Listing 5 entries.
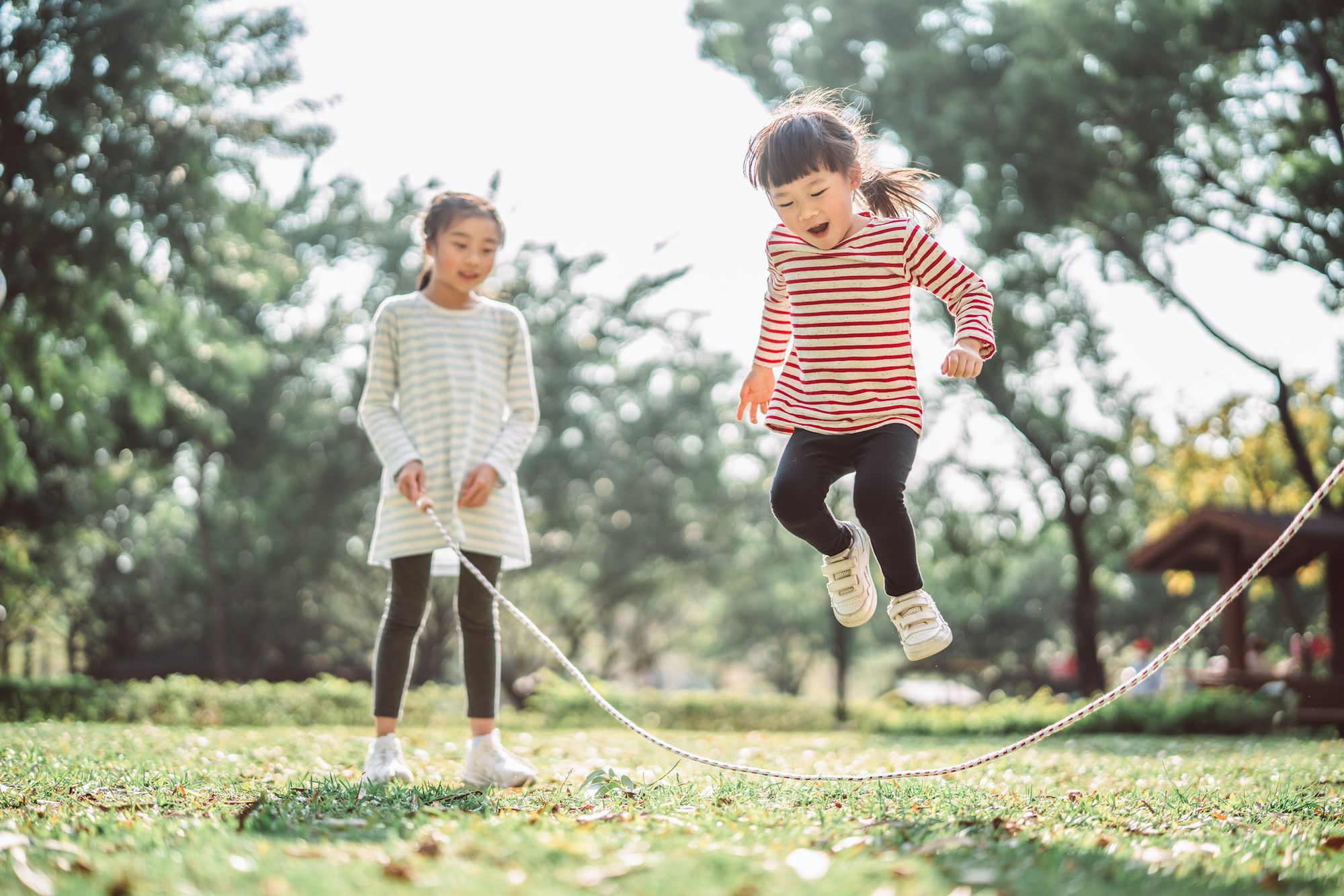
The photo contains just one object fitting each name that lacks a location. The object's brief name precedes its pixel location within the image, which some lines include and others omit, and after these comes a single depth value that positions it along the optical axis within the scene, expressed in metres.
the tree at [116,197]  11.03
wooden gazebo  14.46
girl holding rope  4.55
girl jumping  3.89
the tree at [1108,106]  14.66
